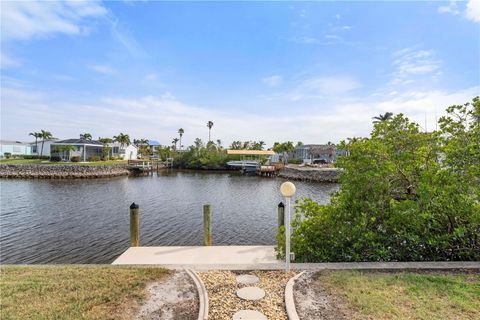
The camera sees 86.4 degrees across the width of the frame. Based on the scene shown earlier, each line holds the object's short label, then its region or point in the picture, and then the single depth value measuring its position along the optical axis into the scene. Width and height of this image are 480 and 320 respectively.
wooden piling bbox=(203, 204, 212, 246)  7.48
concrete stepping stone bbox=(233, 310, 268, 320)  3.19
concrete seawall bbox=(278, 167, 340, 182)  33.53
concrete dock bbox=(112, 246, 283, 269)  5.89
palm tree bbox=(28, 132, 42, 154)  52.47
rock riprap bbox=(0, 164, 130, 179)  32.78
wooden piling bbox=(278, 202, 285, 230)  7.73
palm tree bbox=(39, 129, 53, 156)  52.46
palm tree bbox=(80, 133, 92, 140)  65.67
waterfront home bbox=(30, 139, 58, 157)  51.34
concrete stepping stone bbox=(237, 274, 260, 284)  4.19
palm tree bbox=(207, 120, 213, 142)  73.19
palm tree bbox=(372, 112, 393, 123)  49.72
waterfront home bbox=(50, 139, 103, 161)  45.94
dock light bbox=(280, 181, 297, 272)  4.60
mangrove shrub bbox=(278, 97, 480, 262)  5.07
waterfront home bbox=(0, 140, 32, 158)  52.88
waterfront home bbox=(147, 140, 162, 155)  71.88
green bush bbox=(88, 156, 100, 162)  47.18
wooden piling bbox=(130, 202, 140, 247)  7.21
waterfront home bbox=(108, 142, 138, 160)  54.42
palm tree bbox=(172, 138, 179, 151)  82.19
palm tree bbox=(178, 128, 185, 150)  79.62
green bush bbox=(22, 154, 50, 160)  49.12
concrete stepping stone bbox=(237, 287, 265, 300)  3.67
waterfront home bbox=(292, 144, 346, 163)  50.56
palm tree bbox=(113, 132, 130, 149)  57.72
